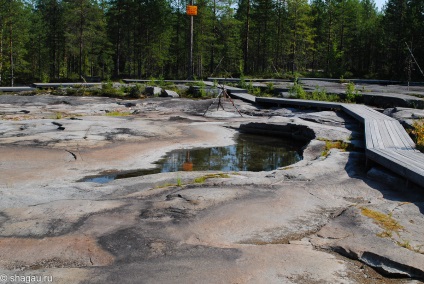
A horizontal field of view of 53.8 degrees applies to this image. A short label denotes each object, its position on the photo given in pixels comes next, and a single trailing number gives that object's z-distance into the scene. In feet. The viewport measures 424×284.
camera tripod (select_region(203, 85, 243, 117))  52.54
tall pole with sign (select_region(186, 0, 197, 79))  81.82
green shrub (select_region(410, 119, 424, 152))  26.91
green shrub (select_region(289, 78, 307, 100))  58.49
